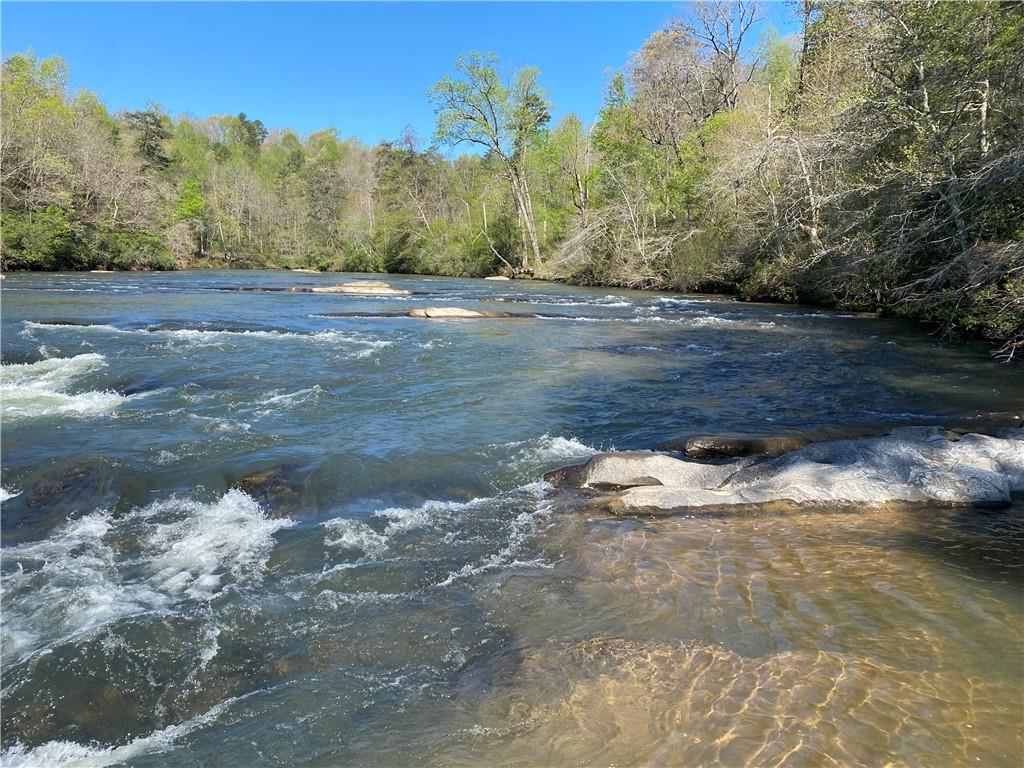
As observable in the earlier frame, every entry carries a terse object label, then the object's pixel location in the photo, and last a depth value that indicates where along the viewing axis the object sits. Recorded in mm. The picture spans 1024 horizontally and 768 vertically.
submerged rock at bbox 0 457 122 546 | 5758
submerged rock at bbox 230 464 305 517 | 6309
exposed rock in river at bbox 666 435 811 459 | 7410
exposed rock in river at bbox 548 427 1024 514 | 5898
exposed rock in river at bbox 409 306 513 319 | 20266
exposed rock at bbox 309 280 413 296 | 29834
